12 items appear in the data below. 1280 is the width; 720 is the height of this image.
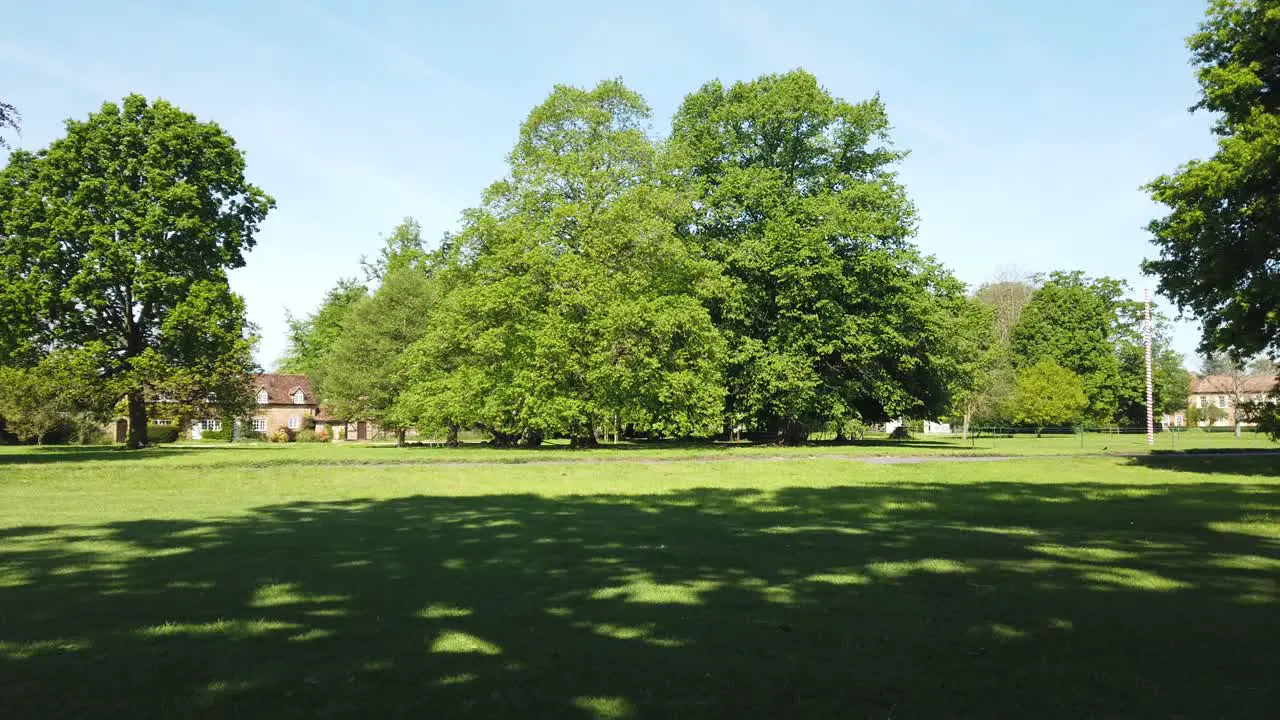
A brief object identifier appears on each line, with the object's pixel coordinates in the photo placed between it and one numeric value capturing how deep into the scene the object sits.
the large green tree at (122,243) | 42.91
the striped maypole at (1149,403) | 49.24
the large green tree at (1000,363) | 79.81
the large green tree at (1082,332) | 89.44
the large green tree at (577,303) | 40.69
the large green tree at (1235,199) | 24.44
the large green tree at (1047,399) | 81.00
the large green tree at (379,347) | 58.41
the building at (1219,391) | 130.12
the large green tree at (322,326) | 91.88
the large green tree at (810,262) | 44.78
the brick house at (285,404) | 96.00
